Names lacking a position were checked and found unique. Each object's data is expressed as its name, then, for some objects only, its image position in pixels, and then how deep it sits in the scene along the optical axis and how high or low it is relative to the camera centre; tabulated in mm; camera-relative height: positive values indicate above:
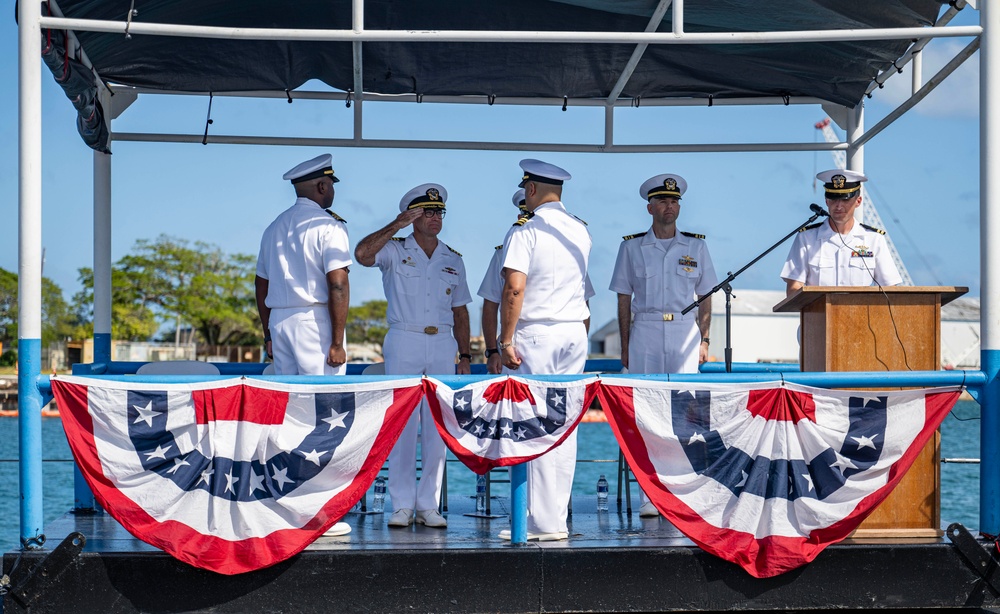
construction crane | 96312 +16339
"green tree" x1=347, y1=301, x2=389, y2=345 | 115250 -1108
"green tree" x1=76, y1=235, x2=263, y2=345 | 88062 +1313
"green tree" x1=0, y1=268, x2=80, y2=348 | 88375 -78
